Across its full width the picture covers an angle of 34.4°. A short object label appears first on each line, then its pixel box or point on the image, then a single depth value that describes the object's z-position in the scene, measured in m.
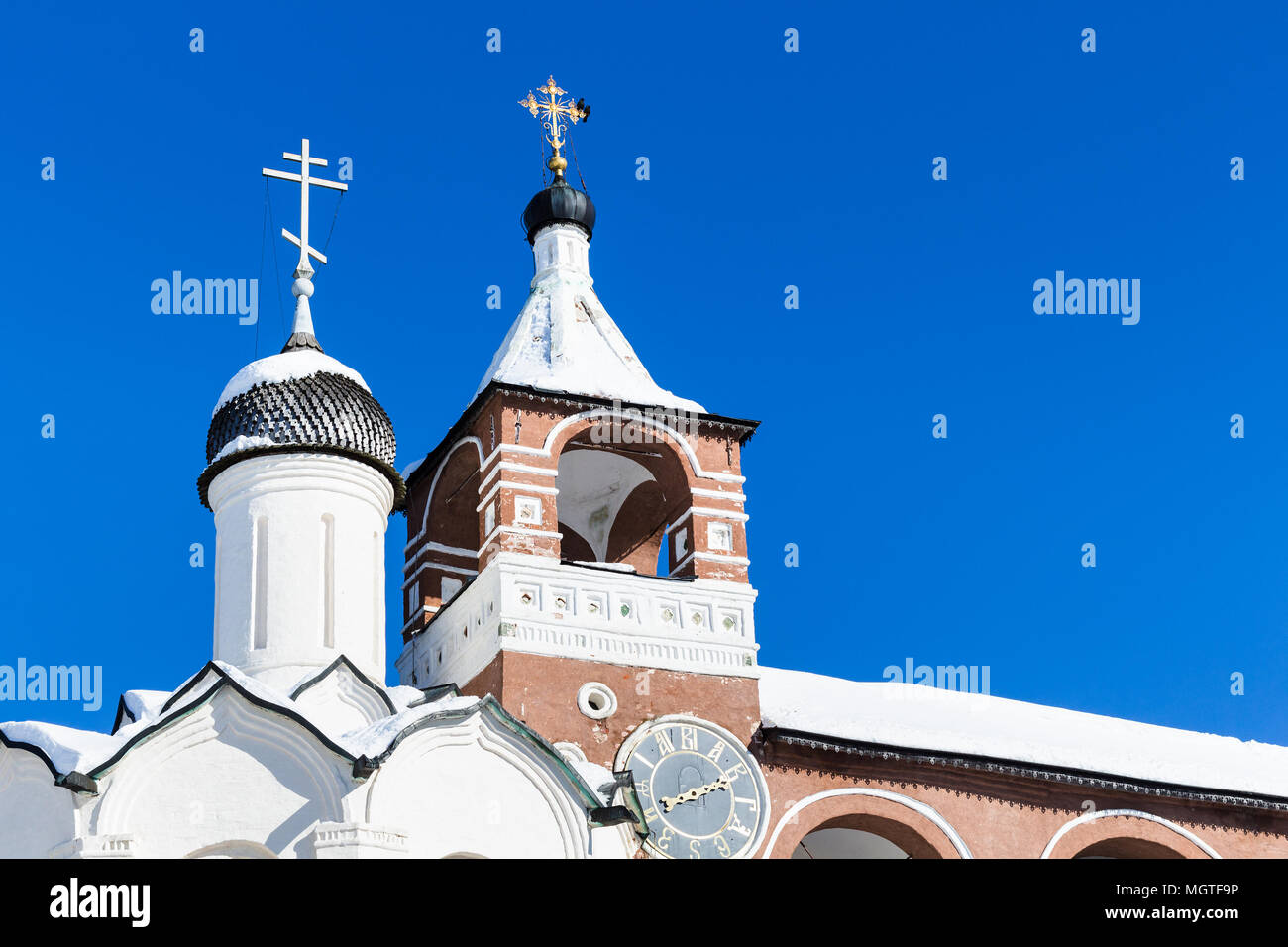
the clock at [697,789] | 17.31
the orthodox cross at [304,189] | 18.14
